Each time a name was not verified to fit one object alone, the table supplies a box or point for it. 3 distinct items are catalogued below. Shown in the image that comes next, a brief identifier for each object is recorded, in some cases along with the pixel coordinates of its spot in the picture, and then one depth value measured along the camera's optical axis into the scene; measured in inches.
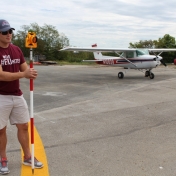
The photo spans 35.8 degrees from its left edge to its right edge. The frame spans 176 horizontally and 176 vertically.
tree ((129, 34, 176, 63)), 1429.1
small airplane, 702.5
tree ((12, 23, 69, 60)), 2233.0
